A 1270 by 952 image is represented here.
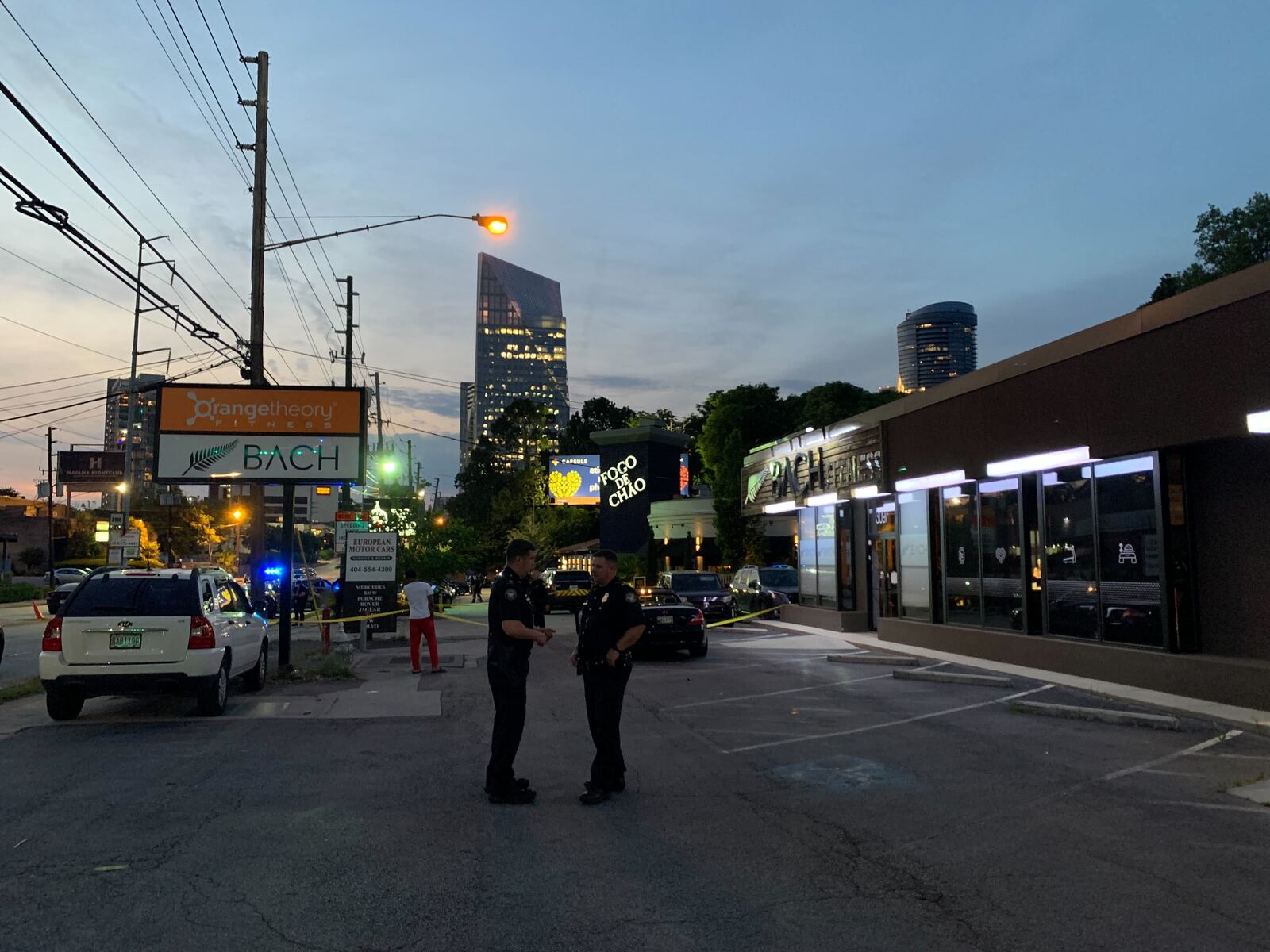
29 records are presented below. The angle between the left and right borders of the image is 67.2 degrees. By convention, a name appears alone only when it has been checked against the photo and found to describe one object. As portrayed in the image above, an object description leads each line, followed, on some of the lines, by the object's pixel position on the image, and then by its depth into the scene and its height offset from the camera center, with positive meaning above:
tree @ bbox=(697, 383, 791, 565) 56.28 +7.14
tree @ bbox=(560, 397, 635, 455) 86.00 +11.78
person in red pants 16.27 -1.12
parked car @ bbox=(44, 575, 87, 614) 28.48 -1.34
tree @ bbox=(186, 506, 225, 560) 77.62 +2.12
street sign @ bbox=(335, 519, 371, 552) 25.83 +0.71
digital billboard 65.94 +4.82
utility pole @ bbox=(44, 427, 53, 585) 57.70 +4.25
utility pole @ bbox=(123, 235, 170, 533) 49.37 +10.50
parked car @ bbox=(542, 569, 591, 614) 34.53 -1.45
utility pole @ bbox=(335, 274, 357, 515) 35.06 +8.35
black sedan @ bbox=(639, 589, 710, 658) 18.03 -1.46
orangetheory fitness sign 17.45 +2.17
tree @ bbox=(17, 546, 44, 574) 84.25 -0.42
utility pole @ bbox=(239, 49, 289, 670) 16.05 +5.38
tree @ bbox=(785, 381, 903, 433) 64.25 +10.00
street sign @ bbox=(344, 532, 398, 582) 23.48 -0.13
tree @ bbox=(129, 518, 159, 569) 58.22 +0.40
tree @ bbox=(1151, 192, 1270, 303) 47.91 +15.65
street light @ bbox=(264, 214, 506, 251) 17.33 +5.93
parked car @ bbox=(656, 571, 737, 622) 26.59 -1.18
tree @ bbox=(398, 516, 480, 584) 30.11 +0.03
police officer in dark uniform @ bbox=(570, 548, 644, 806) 7.39 -0.89
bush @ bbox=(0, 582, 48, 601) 45.56 -1.88
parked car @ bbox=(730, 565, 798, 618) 29.78 -1.24
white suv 10.53 -0.99
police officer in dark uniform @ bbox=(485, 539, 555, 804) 7.19 -0.92
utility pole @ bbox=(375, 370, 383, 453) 47.46 +6.52
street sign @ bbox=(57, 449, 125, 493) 83.94 +7.68
